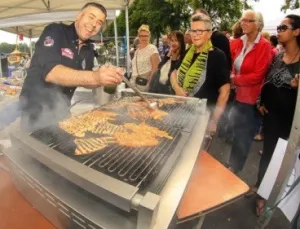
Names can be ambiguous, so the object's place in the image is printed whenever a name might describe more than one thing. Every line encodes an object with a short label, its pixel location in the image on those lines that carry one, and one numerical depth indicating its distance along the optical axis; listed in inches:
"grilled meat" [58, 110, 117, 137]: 57.1
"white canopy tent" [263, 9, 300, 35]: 280.0
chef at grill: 65.9
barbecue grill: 31.9
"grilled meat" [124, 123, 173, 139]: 57.5
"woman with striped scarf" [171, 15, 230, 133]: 91.0
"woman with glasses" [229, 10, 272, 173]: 114.4
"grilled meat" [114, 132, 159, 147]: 51.7
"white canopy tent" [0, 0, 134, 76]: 217.9
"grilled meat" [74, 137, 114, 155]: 46.1
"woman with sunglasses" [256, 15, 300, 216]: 92.4
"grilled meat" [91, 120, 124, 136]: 57.3
